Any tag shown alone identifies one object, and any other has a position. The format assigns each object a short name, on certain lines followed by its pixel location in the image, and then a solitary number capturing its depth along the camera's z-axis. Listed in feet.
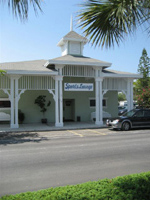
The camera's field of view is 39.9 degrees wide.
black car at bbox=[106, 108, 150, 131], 48.83
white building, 54.95
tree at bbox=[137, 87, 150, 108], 81.35
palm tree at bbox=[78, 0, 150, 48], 16.20
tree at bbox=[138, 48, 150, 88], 169.37
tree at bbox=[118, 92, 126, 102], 321.83
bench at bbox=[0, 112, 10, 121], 63.05
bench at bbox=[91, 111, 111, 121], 71.15
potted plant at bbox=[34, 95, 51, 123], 65.67
